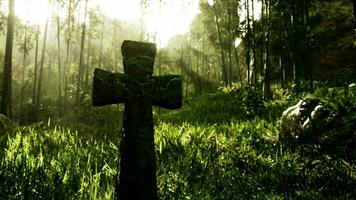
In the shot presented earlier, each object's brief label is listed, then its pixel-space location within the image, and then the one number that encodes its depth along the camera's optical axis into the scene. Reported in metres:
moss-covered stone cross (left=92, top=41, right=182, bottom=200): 3.14
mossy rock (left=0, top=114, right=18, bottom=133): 10.07
